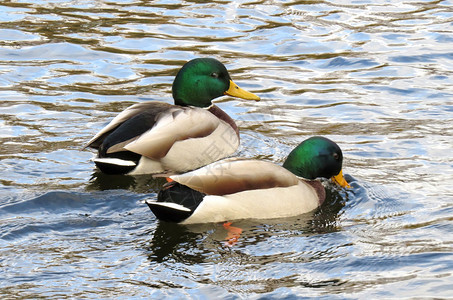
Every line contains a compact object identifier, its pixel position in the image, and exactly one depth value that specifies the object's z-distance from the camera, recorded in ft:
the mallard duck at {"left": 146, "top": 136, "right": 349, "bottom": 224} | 43.80
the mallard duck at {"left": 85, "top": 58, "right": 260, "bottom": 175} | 51.41
